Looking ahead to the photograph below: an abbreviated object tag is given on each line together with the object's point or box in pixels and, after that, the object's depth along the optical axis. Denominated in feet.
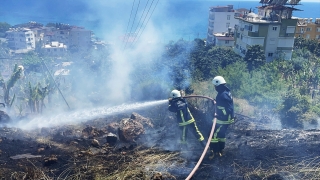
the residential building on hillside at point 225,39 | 157.99
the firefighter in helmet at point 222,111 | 27.24
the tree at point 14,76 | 67.77
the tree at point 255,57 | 100.05
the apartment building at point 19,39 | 230.38
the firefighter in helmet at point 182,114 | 28.94
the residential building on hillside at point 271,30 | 110.52
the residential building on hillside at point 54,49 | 207.41
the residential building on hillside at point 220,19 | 206.39
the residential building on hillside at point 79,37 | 239.32
